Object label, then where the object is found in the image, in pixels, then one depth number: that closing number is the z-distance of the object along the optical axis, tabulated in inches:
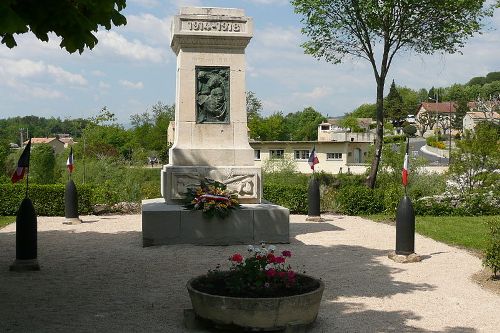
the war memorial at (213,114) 465.4
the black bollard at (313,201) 624.8
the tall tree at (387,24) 939.3
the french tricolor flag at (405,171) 418.3
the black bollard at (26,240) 355.3
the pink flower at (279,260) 239.5
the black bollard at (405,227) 394.6
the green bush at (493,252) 336.8
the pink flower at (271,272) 233.2
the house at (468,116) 3566.7
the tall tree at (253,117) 2842.0
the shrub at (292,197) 737.6
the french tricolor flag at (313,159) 700.2
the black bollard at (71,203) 606.5
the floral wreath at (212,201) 436.8
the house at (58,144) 3178.4
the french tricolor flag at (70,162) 638.5
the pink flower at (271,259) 241.8
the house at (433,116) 4114.2
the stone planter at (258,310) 222.7
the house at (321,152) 2014.0
